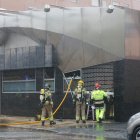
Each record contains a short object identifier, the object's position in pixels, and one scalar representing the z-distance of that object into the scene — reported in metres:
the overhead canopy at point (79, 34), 16.62
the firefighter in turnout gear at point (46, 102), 15.75
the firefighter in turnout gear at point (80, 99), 16.14
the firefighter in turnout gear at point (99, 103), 16.19
